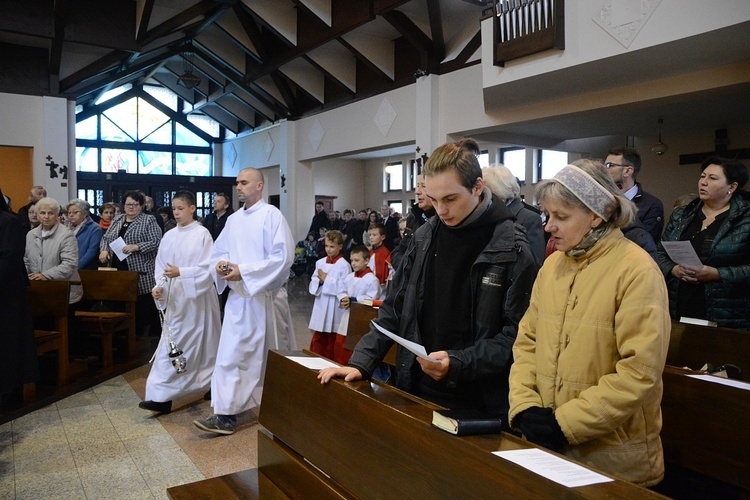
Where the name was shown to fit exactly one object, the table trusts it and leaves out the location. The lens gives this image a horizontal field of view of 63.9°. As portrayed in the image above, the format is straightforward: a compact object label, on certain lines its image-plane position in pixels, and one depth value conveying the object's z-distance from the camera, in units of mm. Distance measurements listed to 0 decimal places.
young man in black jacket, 1933
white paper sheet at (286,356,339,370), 2135
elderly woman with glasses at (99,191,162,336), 6520
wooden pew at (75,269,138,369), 5699
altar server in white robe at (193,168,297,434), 4125
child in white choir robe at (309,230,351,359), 5316
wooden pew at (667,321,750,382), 2545
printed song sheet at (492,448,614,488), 1180
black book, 1396
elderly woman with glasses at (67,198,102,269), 6602
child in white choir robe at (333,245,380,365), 5211
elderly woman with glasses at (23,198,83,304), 5453
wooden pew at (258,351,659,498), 1261
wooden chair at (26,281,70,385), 4922
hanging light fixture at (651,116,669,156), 9703
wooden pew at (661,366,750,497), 1966
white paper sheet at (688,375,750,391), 1980
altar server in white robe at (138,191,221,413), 4547
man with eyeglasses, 3829
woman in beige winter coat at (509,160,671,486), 1520
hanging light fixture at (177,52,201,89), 13867
